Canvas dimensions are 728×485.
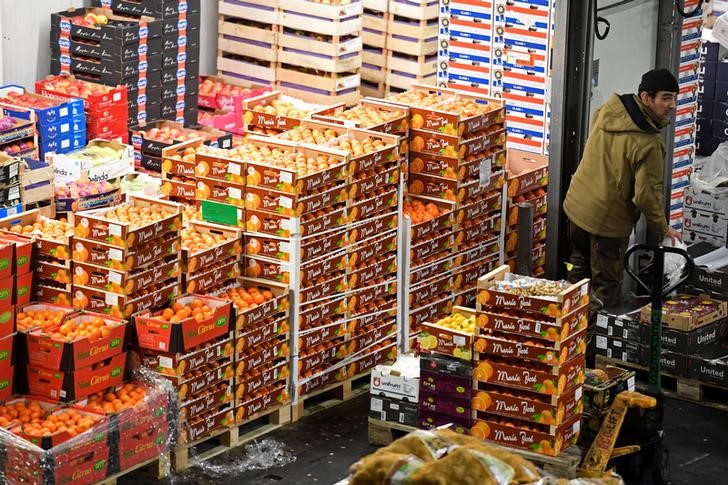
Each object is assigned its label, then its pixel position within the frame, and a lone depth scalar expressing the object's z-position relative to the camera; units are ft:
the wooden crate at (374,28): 55.16
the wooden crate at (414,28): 54.13
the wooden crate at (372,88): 56.49
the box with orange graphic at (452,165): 39.88
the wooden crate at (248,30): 54.08
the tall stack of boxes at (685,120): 45.29
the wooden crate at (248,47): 54.45
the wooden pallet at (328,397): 36.58
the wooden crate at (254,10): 53.72
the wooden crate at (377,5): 54.80
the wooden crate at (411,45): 54.29
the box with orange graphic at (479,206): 40.70
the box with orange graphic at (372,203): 37.17
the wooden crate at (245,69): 54.75
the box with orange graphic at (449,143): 39.65
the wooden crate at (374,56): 55.88
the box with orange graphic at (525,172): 42.78
